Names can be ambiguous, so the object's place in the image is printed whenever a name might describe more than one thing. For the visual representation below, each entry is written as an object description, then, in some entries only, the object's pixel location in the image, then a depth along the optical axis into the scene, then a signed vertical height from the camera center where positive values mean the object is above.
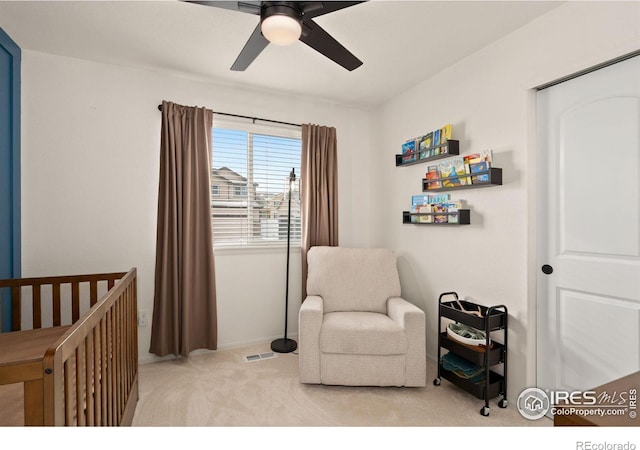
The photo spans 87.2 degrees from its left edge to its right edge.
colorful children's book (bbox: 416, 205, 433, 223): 2.76 +0.12
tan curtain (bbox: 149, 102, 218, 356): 2.68 -0.11
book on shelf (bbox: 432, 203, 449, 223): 2.60 +0.12
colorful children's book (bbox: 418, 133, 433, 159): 2.71 +0.67
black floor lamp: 2.97 -1.06
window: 3.04 +0.41
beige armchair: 2.27 -0.82
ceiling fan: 1.45 +0.95
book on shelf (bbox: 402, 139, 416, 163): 2.90 +0.67
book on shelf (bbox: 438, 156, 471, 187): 2.39 +0.41
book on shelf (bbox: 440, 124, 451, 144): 2.55 +0.72
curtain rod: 2.99 +1.00
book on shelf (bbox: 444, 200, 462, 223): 2.49 +0.13
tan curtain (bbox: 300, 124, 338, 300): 3.23 +0.38
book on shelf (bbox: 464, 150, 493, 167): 2.19 +0.47
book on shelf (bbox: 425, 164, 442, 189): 2.66 +0.41
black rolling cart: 2.04 -0.80
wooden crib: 0.89 -0.50
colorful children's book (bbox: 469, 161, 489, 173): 2.20 +0.40
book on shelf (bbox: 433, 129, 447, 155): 2.61 +0.66
